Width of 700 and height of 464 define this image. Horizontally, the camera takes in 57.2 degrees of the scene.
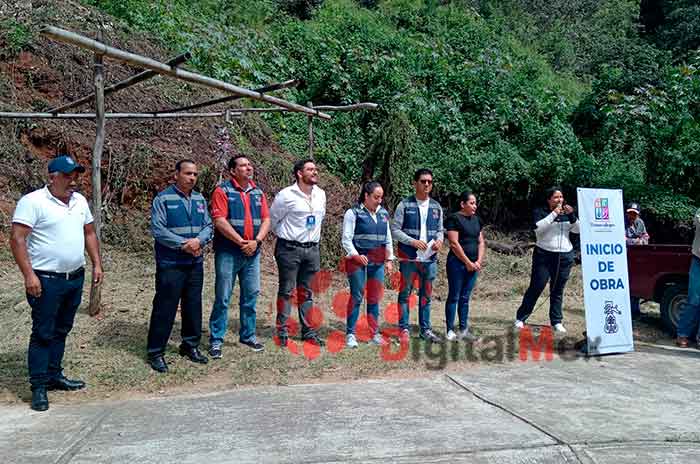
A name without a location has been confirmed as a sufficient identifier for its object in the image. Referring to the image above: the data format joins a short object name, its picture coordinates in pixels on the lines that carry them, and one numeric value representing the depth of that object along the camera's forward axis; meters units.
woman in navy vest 6.66
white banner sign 6.84
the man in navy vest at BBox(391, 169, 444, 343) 6.87
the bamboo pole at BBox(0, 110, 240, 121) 7.89
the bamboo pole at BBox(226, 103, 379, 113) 8.16
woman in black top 7.04
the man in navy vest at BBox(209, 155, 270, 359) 6.14
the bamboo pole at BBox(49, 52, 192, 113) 5.57
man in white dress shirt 6.48
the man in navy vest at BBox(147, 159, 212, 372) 5.69
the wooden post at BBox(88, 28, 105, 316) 6.44
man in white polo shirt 4.76
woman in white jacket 7.37
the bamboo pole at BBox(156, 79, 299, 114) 6.62
